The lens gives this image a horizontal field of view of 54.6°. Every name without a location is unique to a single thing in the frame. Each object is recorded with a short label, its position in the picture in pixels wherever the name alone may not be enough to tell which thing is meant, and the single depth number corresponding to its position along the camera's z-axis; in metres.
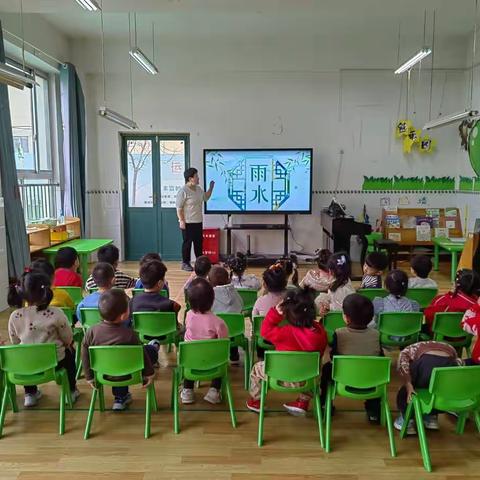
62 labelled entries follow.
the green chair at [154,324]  3.12
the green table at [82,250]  6.10
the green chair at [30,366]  2.51
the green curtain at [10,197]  5.37
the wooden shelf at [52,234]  6.12
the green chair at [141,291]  3.58
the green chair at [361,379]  2.37
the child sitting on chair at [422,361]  2.38
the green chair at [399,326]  3.13
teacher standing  7.31
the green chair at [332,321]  3.24
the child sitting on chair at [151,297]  3.25
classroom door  8.34
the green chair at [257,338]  3.13
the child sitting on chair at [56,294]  3.49
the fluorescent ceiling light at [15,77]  4.10
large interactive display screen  7.84
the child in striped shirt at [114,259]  4.17
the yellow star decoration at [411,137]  7.95
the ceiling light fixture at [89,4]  4.44
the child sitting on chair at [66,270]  4.06
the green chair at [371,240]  7.46
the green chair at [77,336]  3.33
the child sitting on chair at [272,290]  3.25
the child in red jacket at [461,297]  3.23
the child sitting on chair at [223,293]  3.40
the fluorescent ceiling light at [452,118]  5.28
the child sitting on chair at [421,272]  3.84
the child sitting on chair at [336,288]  3.48
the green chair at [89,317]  3.25
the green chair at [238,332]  3.14
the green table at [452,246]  6.57
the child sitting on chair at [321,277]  3.95
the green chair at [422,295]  3.78
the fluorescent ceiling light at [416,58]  5.43
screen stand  7.89
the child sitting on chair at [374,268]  3.94
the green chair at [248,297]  3.80
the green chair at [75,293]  3.83
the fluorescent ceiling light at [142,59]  5.68
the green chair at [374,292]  3.70
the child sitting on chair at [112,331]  2.60
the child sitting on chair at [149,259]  3.79
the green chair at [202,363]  2.58
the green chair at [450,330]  3.11
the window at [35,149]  6.77
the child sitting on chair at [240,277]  4.04
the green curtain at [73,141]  7.40
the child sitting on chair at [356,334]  2.59
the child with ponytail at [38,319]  2.74
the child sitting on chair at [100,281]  3.39
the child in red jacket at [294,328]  2.60
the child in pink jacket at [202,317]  2.81
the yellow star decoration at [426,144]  7.98
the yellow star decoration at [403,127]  7.96
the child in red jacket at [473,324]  2.71
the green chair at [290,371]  2.44
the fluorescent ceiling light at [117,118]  5.94
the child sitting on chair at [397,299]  3.29
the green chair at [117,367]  2.50
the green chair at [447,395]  2.21
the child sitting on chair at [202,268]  3.83
